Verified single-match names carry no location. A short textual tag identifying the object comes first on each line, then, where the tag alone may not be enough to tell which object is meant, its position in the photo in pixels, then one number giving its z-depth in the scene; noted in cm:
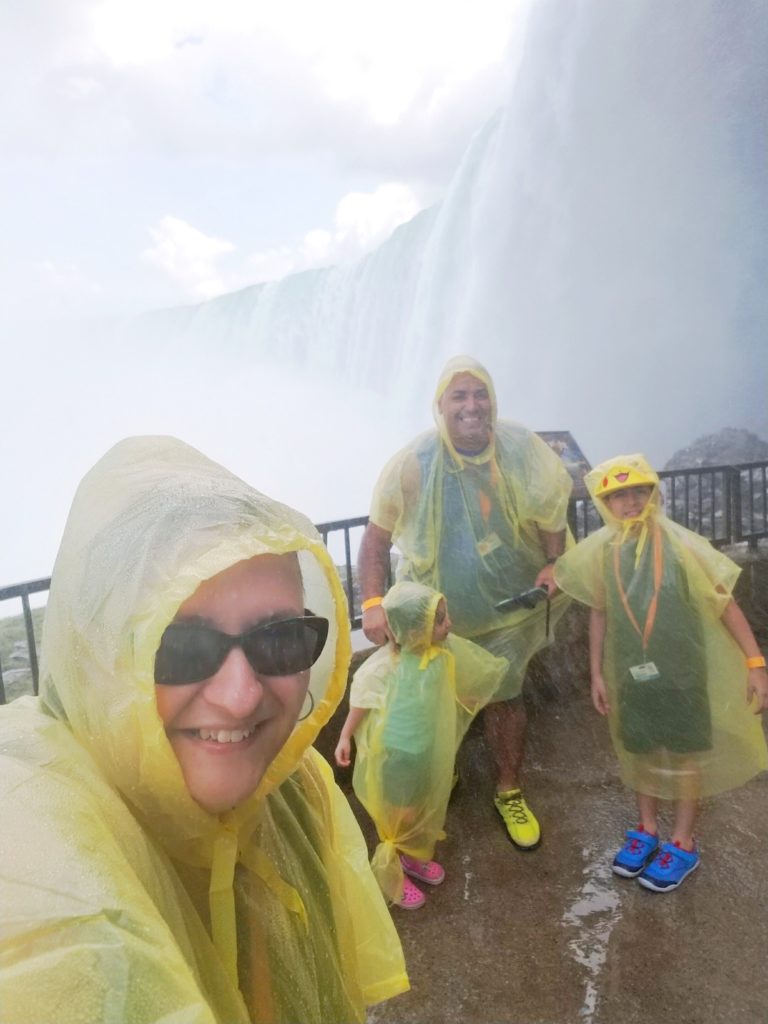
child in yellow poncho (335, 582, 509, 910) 124
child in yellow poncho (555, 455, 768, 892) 127
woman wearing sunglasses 27
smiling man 140
